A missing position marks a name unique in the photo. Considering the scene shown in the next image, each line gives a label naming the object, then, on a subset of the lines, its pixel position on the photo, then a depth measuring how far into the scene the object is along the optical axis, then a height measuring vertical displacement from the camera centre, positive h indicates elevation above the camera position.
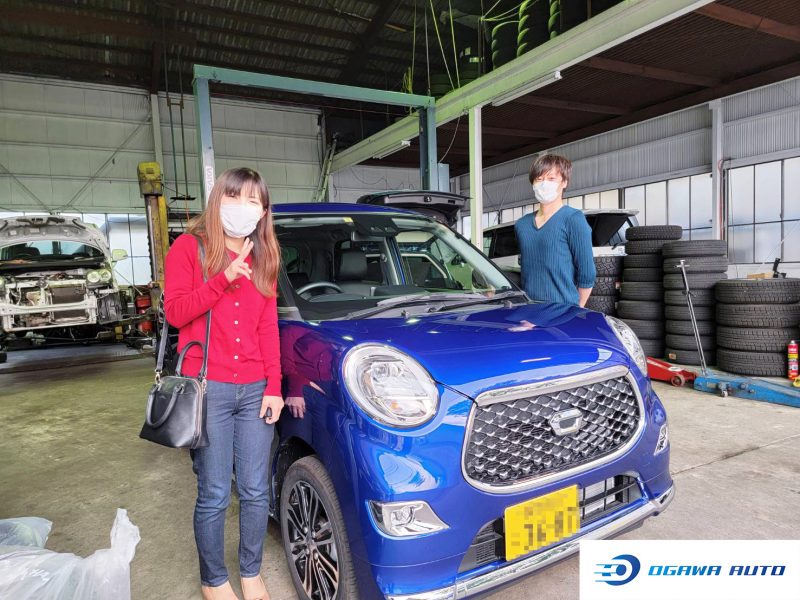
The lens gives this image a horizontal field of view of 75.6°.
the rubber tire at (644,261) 5.68 -0.07
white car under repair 6.88 -0.03
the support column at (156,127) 13.86 +3.89
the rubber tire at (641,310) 5.73 -0.61
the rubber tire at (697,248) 5.27 +0.06
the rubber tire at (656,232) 5.71 +0.25
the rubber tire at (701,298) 5.29 -0.45
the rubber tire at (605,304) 6.08 -0.56
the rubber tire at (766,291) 4.69 -0.37
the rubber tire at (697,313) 5.32 -0.62
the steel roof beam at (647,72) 8.12 +3.10
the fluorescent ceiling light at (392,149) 10.49 +2.51
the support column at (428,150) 7.40 +1.64
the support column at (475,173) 7.72 +1.38
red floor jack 4.75 -1.11
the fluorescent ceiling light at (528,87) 6.56 +2.32
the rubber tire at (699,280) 5.29 -0.27
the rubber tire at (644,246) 5.67 +0.10
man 2.73 +0.09
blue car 1.39 -0.55
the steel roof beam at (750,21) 6.65 +3.14
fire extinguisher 4.60 -0.99
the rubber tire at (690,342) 5.39 -0.93
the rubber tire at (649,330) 5.76 -0.84
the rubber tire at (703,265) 5.28 -0.12
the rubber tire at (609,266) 6.04 -0.11
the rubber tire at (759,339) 4.73 -0.82
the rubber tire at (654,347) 5.76 -1.03
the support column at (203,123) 5.44 +1.60
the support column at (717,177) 11.15 +1.65
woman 1.67 -0.24
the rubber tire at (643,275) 5.68 -0.22
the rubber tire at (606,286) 6.06 -0.35
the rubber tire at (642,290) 5.70 -0.39
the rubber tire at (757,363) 4.80 -1.05
